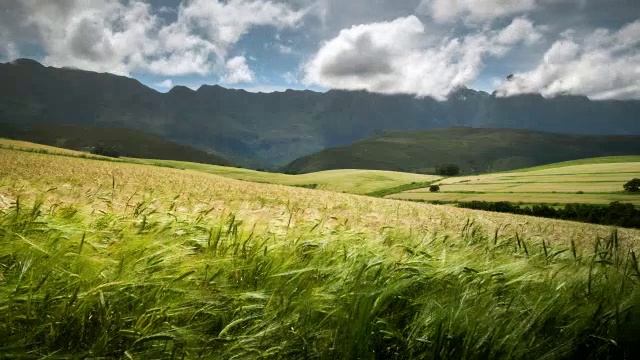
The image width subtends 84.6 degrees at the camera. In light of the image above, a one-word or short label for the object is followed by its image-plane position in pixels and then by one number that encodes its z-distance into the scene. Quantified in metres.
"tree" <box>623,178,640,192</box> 66.00
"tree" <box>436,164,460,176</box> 174.00
